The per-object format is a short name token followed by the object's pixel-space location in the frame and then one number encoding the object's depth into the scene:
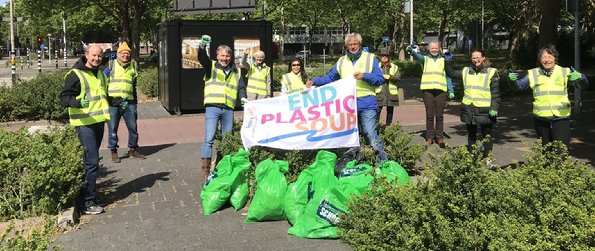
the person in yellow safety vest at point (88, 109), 5.79
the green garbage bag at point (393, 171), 5.51
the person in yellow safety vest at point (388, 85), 10.52
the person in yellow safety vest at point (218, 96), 6.87
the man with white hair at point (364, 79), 6.54
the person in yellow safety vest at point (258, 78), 9.52
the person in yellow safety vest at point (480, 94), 7.53
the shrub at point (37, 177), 5.34
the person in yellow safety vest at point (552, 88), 6.48
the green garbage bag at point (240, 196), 5.73
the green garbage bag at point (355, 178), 5.04
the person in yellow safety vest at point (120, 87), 8.79
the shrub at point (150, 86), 18.36
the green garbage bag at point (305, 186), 5.09
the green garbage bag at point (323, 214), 4.78
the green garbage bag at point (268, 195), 5.23
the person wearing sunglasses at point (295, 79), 8.93
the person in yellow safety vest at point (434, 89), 9.30
